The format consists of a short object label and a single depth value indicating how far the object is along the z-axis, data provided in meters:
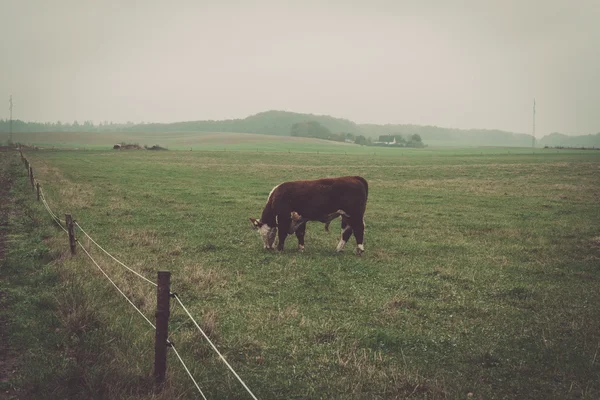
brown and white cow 13.55
